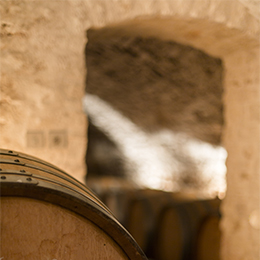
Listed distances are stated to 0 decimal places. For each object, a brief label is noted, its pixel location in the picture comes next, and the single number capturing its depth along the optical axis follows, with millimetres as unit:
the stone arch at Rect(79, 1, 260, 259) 2094
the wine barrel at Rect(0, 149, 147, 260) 1133
